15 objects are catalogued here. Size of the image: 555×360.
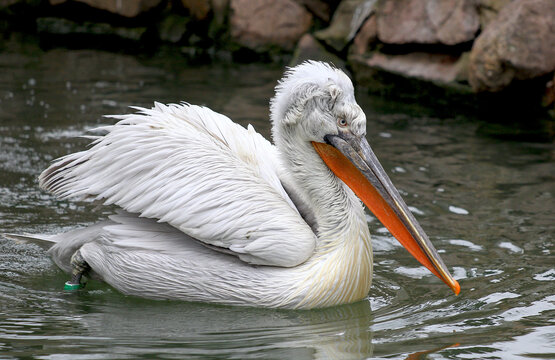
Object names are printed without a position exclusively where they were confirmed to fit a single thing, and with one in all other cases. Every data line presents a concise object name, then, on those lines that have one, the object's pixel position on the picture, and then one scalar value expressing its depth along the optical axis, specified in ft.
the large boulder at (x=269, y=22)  67.36
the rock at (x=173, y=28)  72.95
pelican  25.45
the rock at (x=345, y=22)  59.93
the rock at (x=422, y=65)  54.24
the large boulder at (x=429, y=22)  54.34
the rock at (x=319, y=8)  68.44
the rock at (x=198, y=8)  71.41
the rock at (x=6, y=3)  76.16
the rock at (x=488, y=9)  53.57
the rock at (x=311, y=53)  61.05
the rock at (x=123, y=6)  71.10
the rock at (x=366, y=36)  58.74
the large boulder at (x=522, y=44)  48.21
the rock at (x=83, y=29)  72.79
